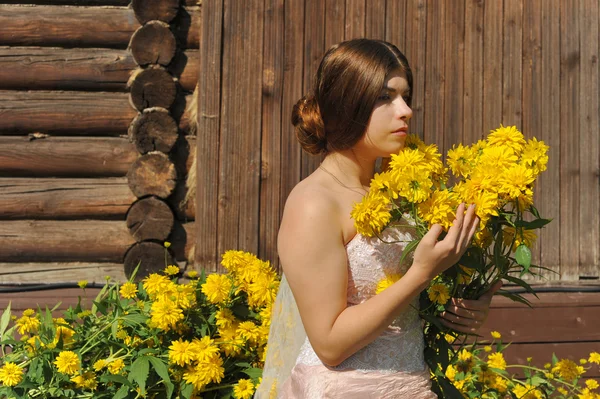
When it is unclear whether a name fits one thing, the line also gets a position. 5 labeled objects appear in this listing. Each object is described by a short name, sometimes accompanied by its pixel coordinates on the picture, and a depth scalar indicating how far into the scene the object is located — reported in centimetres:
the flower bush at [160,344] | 486
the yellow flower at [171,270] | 548
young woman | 354
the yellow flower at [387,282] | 379
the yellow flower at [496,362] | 620
